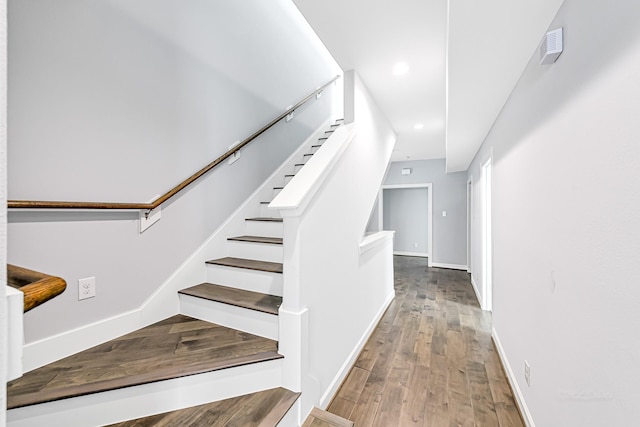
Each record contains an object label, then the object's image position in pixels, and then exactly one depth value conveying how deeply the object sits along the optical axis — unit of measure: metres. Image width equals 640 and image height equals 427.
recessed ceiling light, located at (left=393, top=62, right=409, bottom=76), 2.19
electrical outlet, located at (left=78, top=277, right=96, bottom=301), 1.42
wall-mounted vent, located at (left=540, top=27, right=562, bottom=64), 1.16
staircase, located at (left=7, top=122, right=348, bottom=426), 1.09
